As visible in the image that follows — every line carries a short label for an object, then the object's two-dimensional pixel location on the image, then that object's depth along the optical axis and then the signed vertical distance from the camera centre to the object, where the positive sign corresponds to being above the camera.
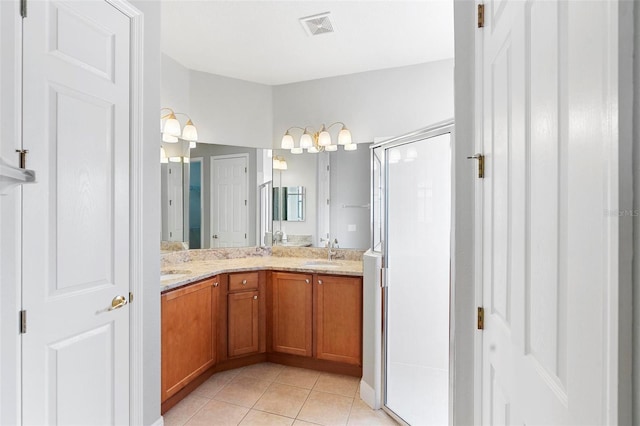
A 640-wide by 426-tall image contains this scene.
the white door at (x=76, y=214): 1.29 -0.01
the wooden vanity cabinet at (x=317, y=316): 2.74 -0.91
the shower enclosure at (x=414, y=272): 1.98 -0.39
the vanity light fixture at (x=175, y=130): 2.96 +0.78
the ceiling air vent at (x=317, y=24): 2.42 +1.45
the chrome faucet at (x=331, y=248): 3.42 -0.37
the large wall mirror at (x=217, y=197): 3.13 +0.16
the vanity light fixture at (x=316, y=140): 3.37 +0.76
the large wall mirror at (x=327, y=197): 3.33 +0.16
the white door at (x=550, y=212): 0.45 +0.00
